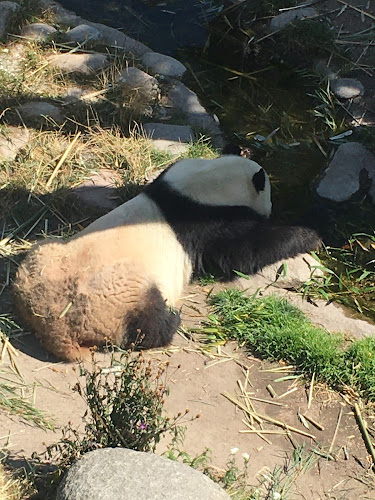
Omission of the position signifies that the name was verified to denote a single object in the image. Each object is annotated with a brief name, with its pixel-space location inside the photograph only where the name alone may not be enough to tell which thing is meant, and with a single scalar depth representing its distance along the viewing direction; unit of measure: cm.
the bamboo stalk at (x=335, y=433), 425
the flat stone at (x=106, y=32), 828
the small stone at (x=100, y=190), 616
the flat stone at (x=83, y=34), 816
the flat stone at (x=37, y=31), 809
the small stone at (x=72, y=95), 723
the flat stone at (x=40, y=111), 692
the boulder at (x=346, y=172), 657
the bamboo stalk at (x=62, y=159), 622
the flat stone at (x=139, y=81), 737
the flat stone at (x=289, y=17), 857
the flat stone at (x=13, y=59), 752
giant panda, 456
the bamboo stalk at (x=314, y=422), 440
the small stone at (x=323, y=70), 804
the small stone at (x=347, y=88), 772
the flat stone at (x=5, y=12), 806
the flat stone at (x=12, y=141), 647
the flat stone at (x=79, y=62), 765
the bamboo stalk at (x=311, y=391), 455
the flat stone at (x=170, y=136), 687
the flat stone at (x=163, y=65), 803
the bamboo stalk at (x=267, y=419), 435
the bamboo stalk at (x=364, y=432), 425
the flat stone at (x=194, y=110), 732
